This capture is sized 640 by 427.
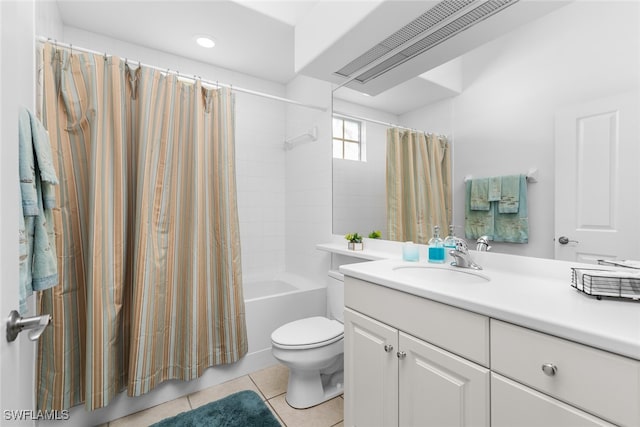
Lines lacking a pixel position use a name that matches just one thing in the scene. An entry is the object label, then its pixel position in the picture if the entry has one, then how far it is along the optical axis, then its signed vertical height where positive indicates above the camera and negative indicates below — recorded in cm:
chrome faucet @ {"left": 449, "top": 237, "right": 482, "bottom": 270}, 129 -20
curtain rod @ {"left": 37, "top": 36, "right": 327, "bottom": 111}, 143 +86
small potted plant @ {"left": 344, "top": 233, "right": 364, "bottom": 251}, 194 -22
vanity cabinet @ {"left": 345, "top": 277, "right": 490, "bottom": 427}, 85 -54
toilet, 156 -79
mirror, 98 +51
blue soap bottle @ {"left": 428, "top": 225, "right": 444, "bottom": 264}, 142 -20
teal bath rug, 151 -111
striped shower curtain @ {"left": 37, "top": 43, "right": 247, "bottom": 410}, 146 -12
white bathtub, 159 -98
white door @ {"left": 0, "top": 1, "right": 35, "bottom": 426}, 58 +5
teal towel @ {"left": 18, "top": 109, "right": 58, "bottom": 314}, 80 +2
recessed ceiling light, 213 +129
